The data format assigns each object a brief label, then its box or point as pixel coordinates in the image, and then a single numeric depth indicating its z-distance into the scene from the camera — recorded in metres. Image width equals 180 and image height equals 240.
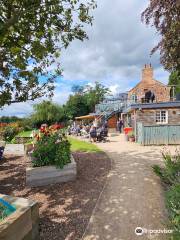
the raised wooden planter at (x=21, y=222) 2.54
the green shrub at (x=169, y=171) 4.30
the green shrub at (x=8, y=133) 12.40
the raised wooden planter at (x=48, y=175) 5.09
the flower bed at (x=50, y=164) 5.11
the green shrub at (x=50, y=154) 5.23
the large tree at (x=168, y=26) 5.26
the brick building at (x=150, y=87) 22.50
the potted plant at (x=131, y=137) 12.52
